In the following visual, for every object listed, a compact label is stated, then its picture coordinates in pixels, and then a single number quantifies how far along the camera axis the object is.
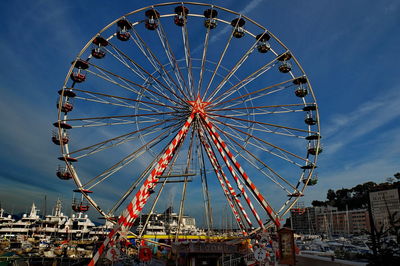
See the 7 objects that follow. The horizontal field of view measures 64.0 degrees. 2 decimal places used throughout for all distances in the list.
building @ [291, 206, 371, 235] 108.06
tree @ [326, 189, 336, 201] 136.38
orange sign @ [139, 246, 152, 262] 15.64
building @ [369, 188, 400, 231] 89.56
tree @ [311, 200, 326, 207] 141.30
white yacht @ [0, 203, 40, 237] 84.00
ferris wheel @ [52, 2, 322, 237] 19.61
